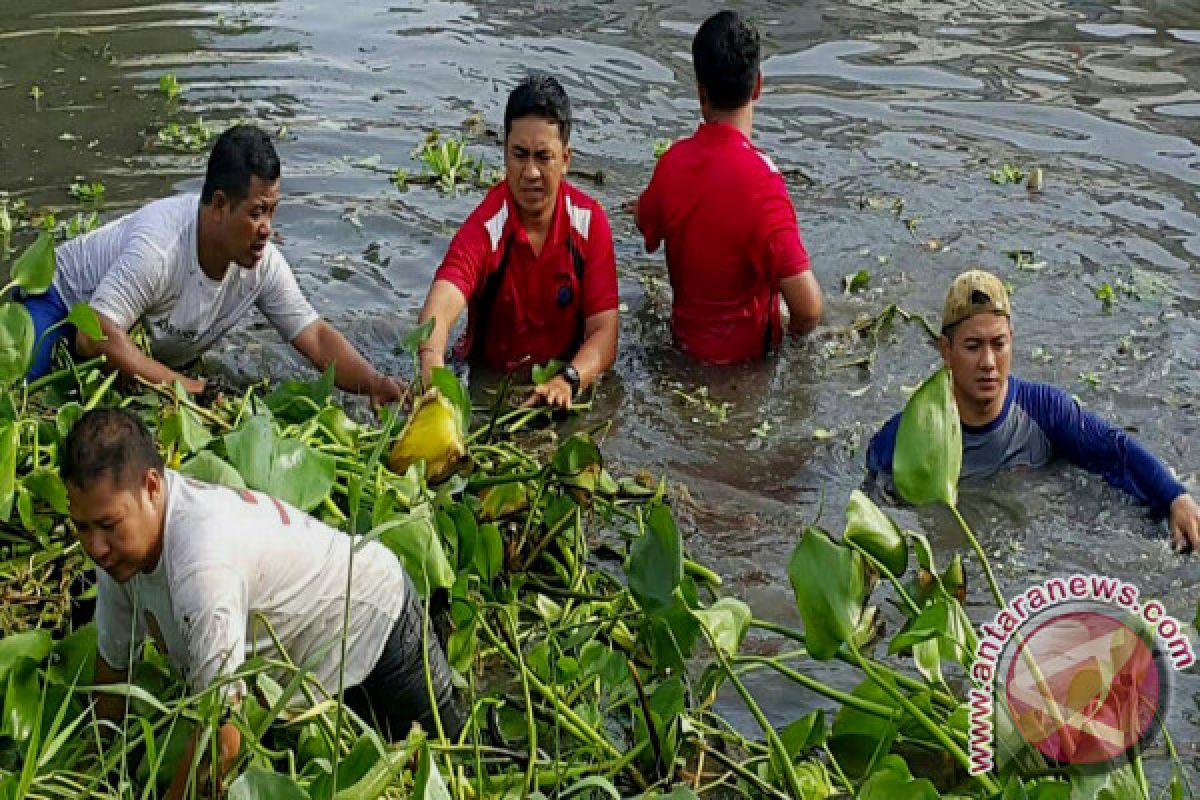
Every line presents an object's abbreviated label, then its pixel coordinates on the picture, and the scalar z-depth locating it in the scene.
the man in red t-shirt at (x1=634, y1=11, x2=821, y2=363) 6.00
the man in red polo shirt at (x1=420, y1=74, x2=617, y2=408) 5.75
